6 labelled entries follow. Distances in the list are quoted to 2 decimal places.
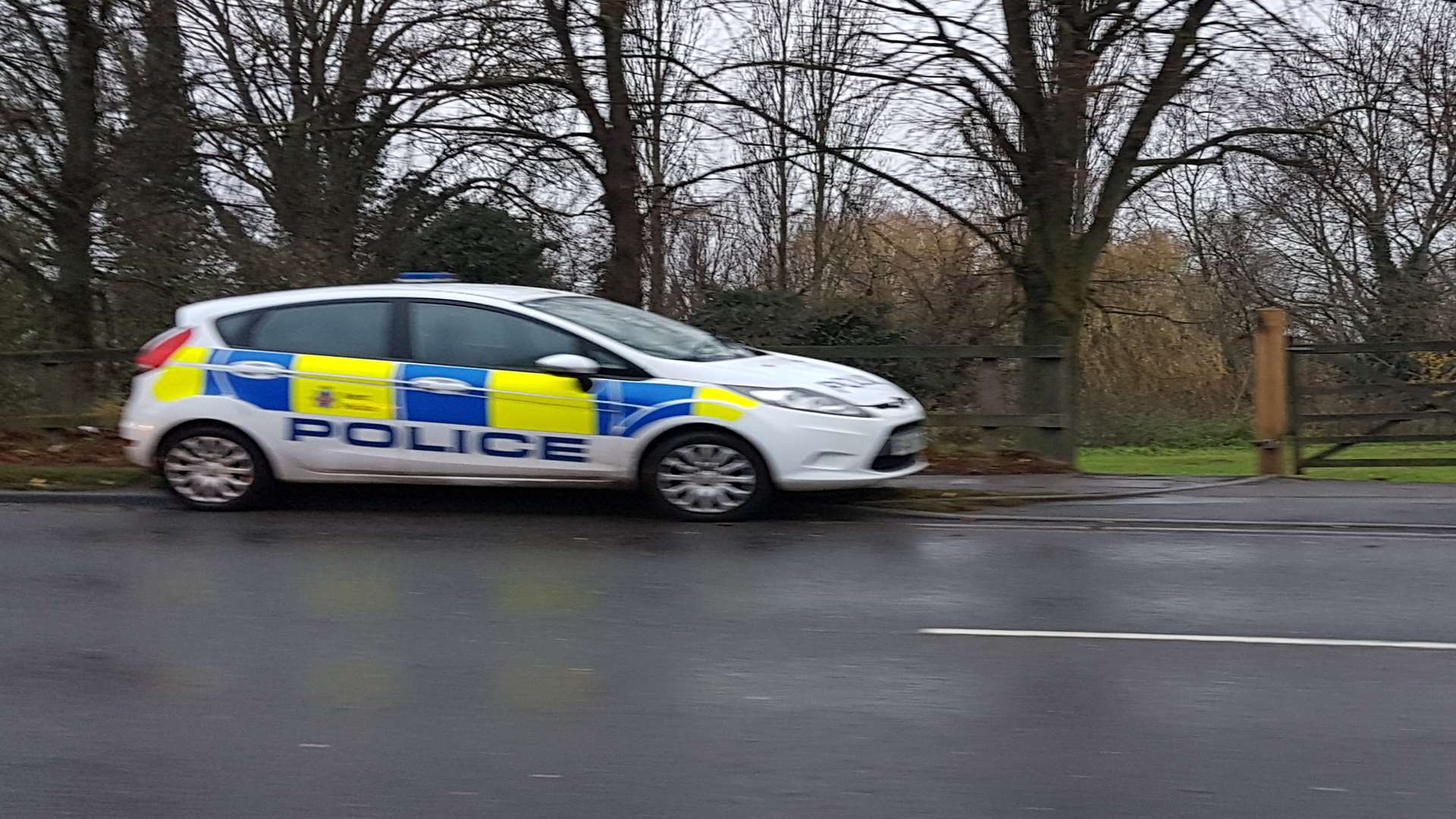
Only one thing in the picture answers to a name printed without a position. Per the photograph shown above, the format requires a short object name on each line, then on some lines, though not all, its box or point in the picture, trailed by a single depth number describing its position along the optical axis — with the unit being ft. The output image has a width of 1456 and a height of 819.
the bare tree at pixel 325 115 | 51.52
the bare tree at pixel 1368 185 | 47.78
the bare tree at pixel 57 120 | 51.21
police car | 30.53
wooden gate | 40.55
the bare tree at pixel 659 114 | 48.19
